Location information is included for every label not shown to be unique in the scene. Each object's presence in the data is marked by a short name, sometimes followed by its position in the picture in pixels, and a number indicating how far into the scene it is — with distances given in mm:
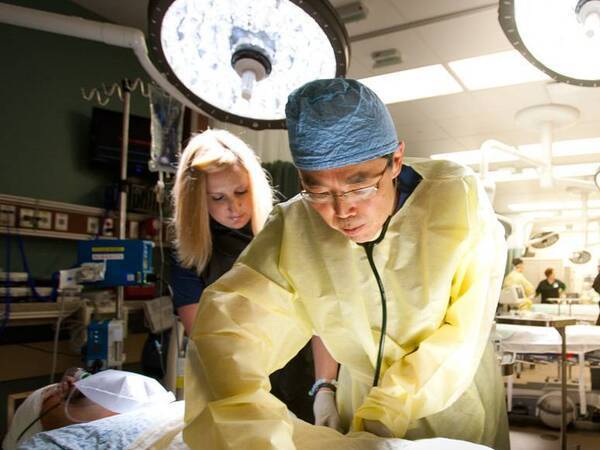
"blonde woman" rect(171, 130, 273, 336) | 1396
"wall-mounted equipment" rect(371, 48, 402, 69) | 3233
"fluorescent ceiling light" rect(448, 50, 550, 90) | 3340
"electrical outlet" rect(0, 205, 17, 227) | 2705
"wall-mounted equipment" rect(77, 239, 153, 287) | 2402
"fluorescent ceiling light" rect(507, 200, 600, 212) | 8484
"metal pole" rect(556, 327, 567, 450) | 2568
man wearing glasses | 776
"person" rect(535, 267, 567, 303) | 8172
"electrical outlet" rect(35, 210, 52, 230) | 2868
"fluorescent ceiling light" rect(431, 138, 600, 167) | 5219
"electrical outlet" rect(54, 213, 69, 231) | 2967
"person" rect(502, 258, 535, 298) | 6153
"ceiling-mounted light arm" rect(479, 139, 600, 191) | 2518
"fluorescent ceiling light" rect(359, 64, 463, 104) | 3580
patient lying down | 1310
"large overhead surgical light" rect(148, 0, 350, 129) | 812
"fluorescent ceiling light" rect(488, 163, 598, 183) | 6140
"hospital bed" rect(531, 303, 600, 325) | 5607
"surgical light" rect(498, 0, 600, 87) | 911
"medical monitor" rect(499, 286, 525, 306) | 3758
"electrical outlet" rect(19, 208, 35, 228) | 2786
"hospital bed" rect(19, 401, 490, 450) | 857
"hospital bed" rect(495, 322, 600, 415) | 2914
